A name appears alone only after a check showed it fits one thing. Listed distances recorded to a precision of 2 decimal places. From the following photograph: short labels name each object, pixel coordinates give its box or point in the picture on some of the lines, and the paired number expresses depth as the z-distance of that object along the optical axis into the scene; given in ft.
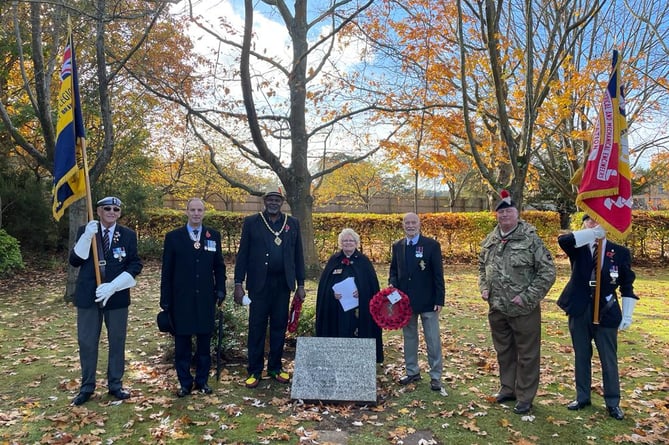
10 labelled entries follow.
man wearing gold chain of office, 16.88
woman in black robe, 17.60
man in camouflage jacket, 14.49
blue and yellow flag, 15.81
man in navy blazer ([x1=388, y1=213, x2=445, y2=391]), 16.62
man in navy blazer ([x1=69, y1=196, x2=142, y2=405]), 15.01
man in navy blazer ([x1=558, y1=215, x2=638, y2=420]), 14.39
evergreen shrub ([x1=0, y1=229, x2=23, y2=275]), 33.00
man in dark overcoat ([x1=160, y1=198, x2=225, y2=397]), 15.78
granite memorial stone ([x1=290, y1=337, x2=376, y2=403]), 15.33
